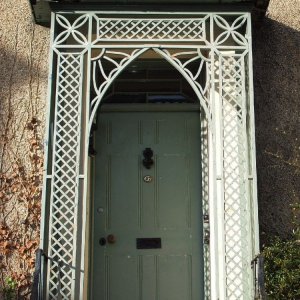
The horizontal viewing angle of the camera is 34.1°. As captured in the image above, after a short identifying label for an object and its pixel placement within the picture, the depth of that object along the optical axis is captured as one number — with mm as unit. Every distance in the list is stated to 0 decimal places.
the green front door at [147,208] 5559
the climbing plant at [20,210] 5125
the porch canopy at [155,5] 4809
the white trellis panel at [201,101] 4496
